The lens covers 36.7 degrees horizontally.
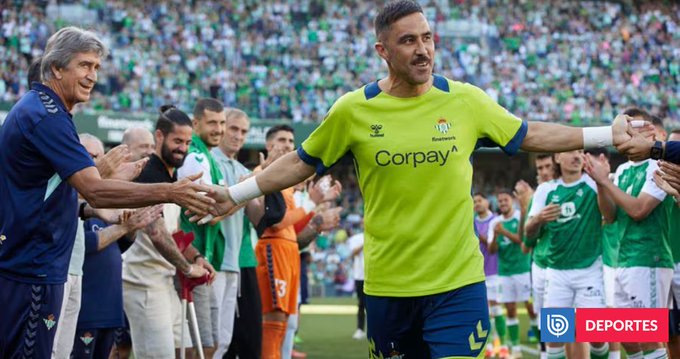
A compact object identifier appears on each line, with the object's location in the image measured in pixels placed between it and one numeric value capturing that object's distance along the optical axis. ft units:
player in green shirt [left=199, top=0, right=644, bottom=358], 17.57
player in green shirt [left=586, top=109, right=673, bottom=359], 28.22
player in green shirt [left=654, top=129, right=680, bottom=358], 28.58
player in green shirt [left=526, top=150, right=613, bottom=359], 32.94
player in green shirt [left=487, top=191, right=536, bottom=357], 49.34
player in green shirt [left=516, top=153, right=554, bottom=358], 34.63
